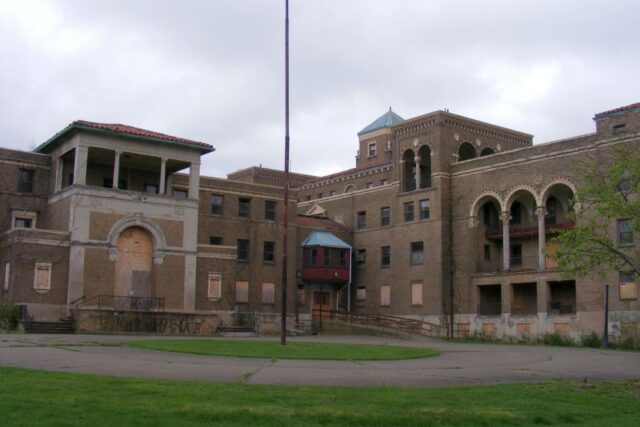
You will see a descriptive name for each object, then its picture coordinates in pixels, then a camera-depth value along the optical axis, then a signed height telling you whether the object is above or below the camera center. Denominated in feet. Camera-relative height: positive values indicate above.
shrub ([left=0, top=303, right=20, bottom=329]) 136.87 -2.58
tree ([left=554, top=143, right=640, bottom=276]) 79.15 +10.10
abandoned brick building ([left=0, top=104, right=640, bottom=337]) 152.25 +17.30
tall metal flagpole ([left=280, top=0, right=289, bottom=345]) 102.72 +23.78
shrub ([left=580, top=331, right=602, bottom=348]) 145.23 -5.66
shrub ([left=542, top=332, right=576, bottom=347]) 149.48 -5.86
